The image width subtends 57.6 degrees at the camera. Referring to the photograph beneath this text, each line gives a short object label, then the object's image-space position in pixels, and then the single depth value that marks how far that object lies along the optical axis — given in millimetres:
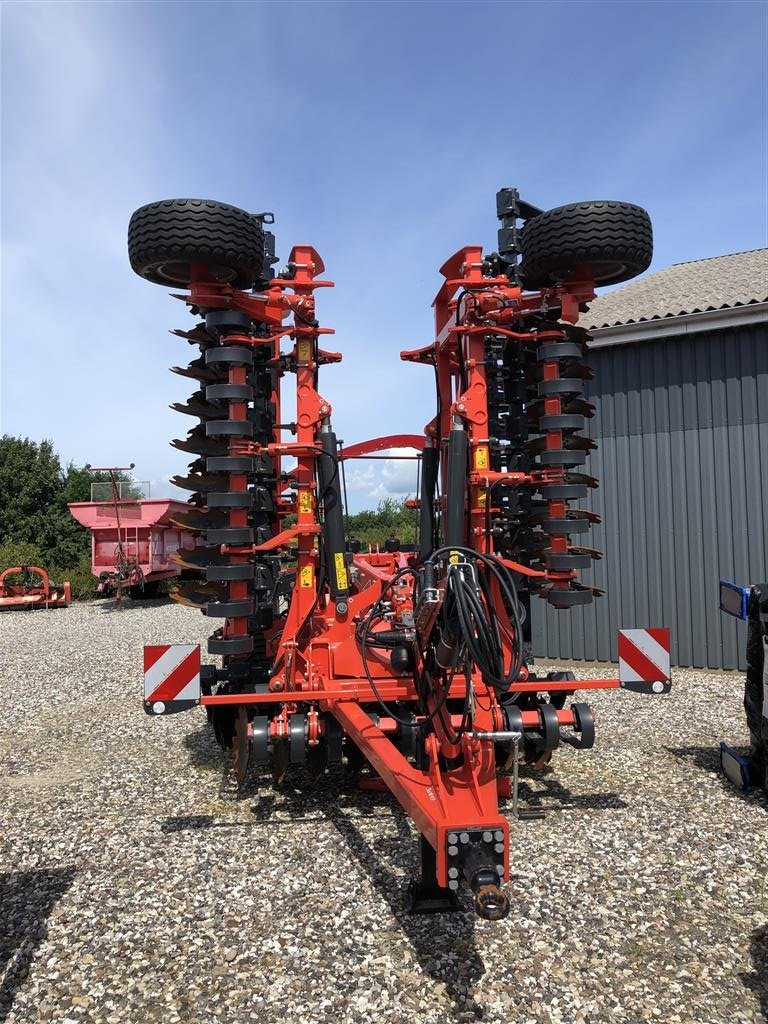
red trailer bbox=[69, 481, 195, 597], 17688
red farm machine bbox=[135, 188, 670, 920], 4258
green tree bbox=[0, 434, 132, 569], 30453
